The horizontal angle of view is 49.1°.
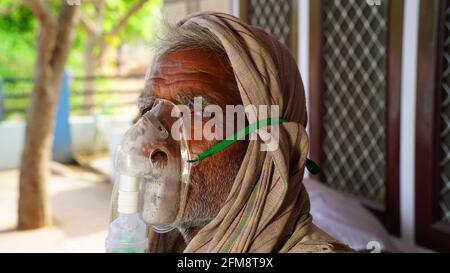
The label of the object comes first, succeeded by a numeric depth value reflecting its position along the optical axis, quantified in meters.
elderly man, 0.91
